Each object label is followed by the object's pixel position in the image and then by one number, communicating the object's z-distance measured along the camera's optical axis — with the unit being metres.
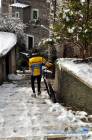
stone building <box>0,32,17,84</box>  11.41
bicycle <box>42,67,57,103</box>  8.16
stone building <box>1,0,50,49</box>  25.43
